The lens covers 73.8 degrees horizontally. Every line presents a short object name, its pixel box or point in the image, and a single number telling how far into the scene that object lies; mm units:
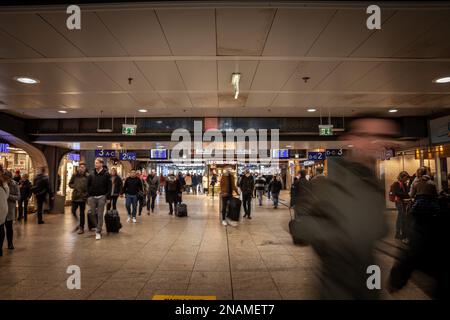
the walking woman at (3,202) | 5475
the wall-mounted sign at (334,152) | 18028
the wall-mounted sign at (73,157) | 18167
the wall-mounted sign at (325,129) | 10805
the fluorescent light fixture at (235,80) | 6086
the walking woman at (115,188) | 10461
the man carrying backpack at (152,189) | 13156
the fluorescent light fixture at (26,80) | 6359
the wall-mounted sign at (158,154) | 20864
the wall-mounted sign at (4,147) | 13133
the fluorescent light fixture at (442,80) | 6250
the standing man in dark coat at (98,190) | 7719
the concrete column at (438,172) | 11500
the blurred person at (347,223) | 2248
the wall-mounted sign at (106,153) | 19375
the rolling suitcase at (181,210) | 11633
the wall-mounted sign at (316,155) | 18062
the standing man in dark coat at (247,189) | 11595
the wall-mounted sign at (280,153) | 19097
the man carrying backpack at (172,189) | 11952
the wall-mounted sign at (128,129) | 10844
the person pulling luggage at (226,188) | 9891
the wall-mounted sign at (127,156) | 20681
